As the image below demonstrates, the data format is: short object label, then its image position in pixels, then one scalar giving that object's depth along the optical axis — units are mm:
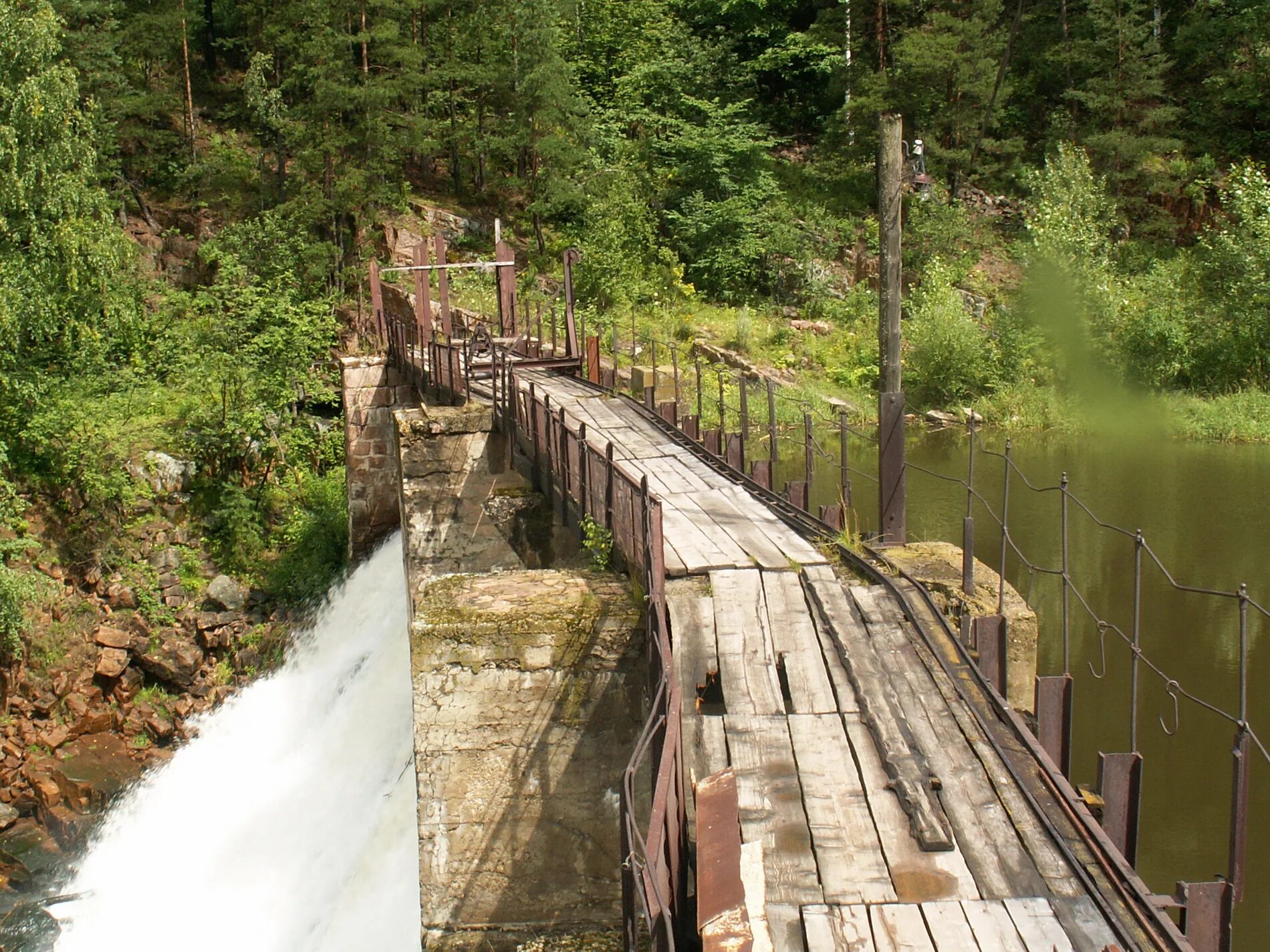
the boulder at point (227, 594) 20297
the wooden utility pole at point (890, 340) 8805
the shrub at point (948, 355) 28875
